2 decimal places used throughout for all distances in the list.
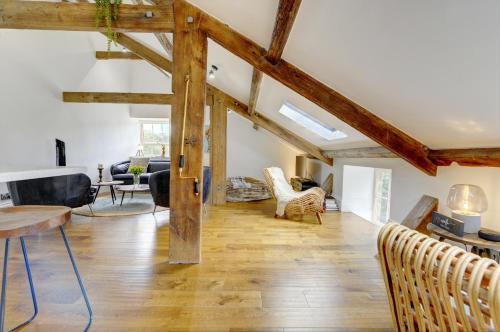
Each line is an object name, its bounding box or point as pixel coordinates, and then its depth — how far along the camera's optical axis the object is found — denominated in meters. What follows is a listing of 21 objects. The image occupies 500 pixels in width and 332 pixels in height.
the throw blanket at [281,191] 3.98
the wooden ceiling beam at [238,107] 4.83
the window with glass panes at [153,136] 7.81
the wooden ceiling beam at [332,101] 2.47
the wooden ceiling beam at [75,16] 2.34
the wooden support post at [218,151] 5.01
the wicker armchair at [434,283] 0.59
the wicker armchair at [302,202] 3.79
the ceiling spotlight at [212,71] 3.84
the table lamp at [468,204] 1.77
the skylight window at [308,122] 3.90
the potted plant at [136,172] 4.92
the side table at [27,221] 1.15
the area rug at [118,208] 4.17
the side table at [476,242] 1.57
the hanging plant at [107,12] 2.29
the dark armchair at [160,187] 3.71
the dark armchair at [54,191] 3.04
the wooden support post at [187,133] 2.33
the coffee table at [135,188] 4.53
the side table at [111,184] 4.59
